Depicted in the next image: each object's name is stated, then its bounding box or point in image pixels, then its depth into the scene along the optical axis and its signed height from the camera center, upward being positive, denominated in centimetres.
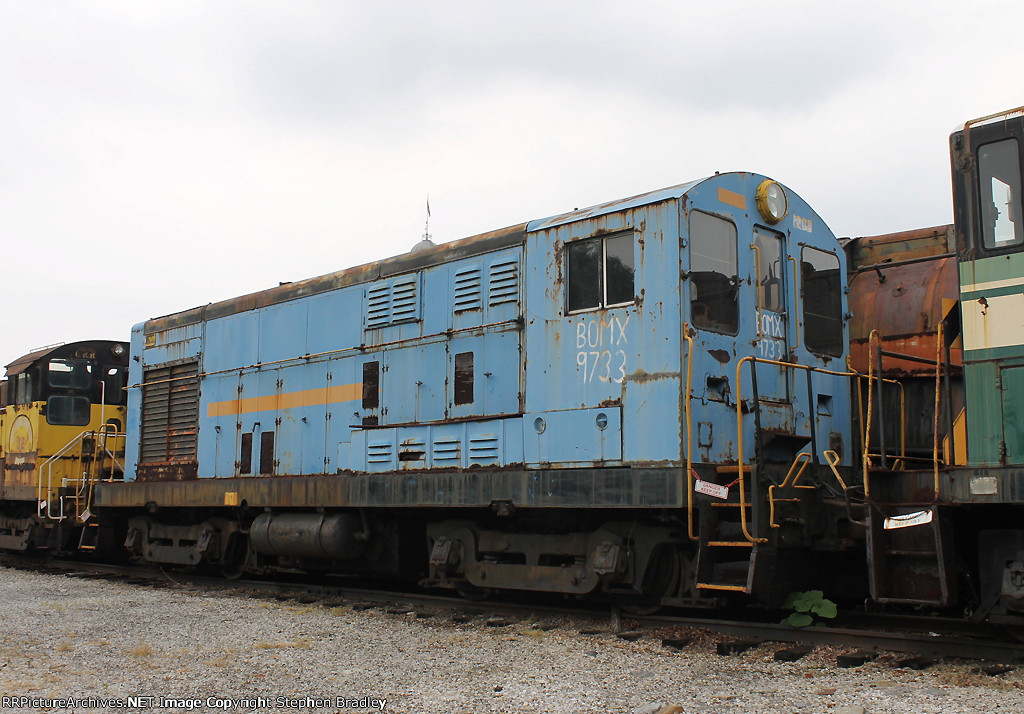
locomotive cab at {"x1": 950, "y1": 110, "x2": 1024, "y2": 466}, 571 +125
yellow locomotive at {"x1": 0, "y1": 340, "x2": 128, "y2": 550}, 1426 +54
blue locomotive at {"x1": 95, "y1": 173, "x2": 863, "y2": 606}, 708 +59
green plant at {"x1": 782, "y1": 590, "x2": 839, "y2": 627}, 696 -100
